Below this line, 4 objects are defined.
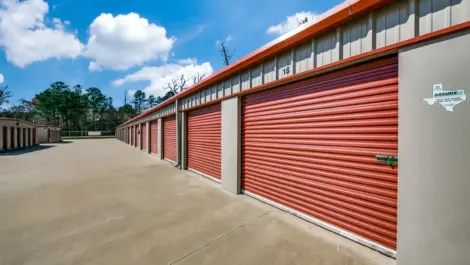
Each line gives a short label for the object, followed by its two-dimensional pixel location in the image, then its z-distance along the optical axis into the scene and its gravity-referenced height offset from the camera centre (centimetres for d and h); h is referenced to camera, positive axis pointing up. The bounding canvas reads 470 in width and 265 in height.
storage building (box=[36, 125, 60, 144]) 3269 -42
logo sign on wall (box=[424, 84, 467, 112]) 207 +35
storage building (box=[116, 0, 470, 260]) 212 +9
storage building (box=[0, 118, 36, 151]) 1905 -26
